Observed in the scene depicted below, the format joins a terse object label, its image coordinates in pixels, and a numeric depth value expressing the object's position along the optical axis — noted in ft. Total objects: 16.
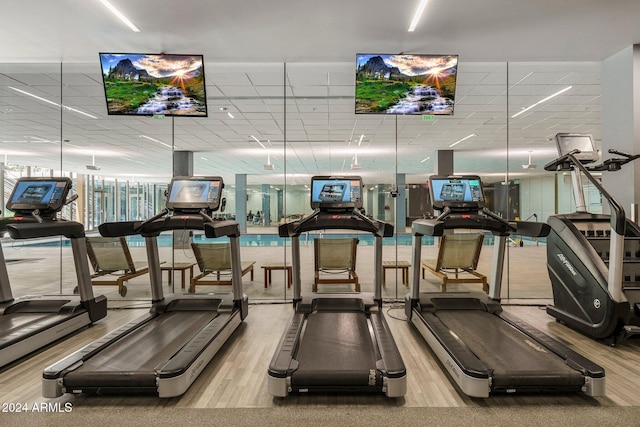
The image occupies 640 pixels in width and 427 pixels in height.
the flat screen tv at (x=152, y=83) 12.90
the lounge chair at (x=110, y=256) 15.40
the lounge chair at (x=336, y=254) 15.96
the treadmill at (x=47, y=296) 10.03
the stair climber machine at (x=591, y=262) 9.22
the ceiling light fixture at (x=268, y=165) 32.99
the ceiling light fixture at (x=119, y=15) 10.82
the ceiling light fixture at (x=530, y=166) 32.32
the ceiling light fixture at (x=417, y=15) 10.69
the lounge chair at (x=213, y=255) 15.19
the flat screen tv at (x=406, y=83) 12.95
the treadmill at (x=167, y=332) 6.94
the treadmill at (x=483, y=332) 6.93
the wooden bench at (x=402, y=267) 16.29
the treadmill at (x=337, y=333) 6.86
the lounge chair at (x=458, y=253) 15.51
